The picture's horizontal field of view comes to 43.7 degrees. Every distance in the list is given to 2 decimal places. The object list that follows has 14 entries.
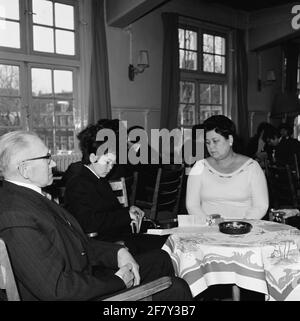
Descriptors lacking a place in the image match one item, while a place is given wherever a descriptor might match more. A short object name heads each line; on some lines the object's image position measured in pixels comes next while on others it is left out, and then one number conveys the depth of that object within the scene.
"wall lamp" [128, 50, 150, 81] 6.03
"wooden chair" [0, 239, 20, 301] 1.17
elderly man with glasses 1.29
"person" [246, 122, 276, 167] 6.25
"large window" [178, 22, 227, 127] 7.06
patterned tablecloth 1.56
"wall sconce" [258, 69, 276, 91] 8.03
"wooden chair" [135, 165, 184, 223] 3.70
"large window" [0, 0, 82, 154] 5.16
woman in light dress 2.45
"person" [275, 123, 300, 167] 5.31
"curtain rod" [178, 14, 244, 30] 6.81
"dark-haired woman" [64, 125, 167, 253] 2.29
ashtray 1.84
